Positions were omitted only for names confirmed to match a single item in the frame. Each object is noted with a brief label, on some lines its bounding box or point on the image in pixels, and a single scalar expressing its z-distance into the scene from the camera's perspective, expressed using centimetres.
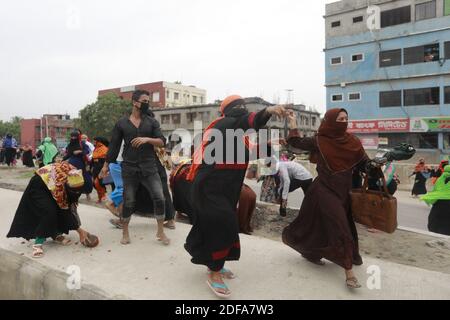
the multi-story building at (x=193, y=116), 4181
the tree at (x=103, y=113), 4166
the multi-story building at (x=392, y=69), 2453
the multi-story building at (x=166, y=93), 5350
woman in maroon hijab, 339
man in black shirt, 452
